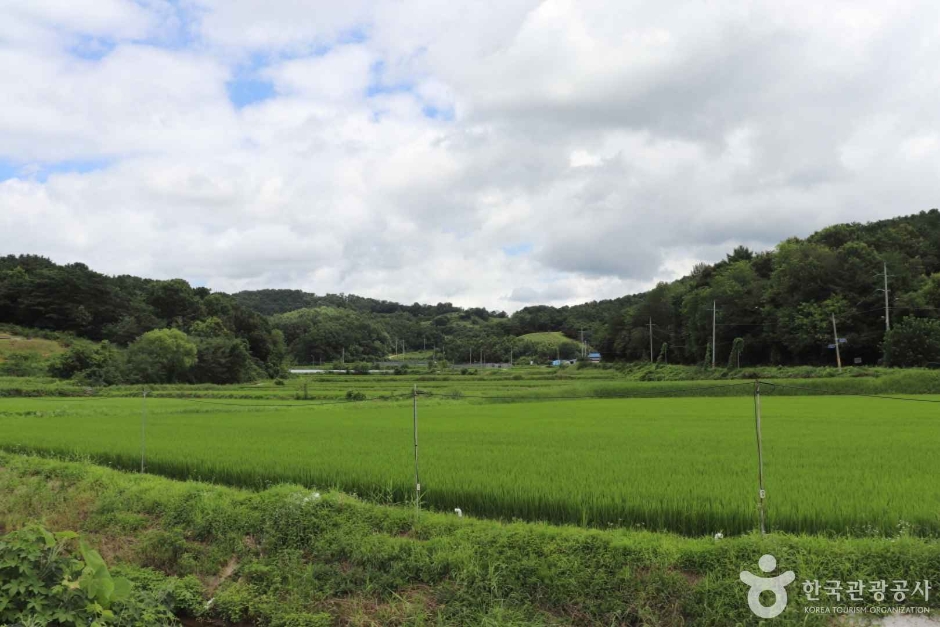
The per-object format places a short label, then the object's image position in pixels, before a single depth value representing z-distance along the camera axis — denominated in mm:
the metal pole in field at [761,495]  6044
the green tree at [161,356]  52969
